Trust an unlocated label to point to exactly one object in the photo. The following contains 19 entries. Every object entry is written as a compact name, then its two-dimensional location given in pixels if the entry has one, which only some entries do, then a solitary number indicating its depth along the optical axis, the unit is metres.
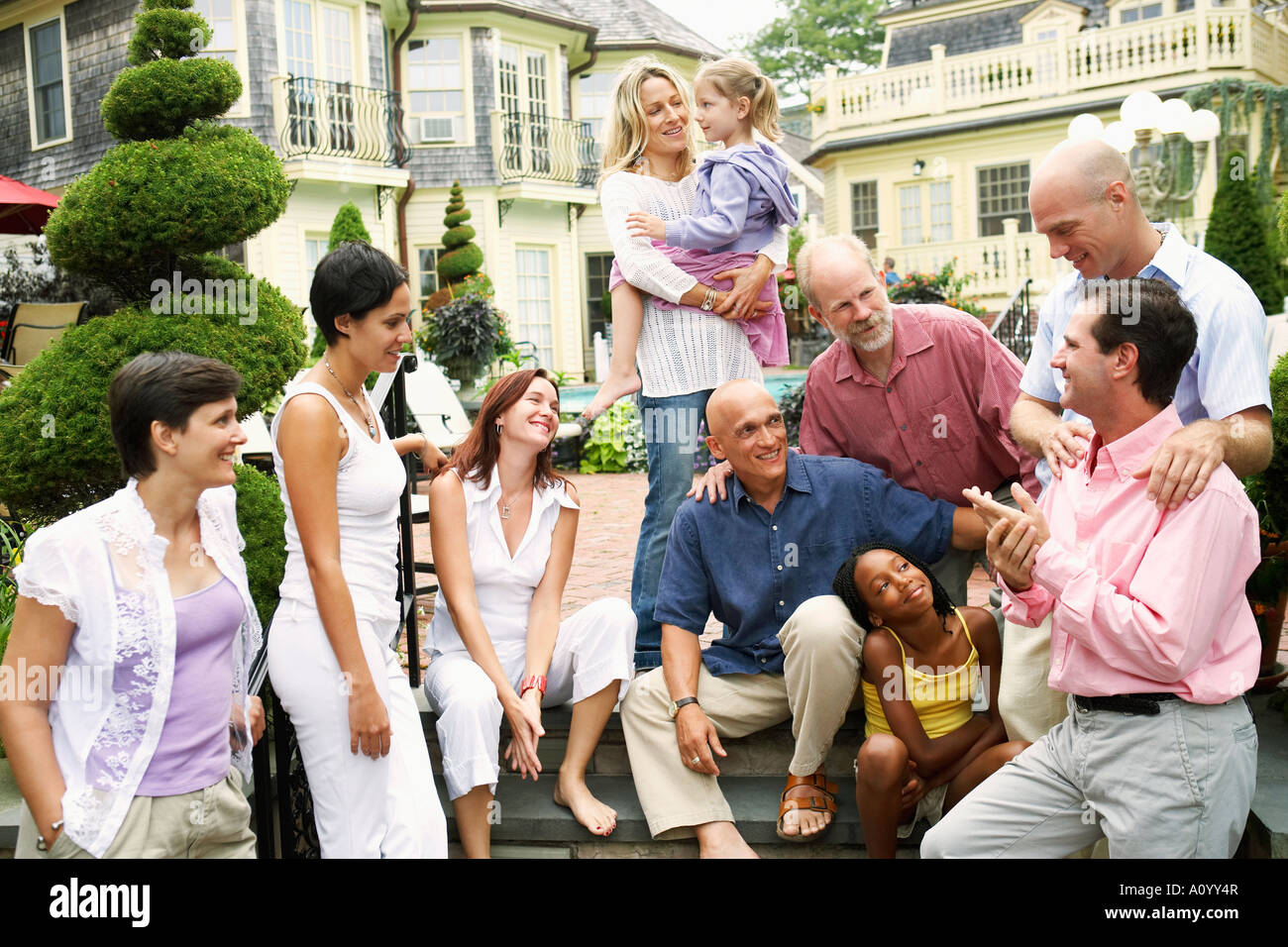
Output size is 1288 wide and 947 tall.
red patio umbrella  10.88
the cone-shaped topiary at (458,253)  16.48
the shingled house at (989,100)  18.77
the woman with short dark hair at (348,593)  2.78
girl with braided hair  3.05
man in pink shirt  2.42
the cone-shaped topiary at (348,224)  14.26
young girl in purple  3.70
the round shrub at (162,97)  4.51
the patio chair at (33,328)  10.97
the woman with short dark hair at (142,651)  2.34
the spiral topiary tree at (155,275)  4.11
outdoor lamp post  9.61
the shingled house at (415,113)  16.00
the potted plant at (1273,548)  3.29
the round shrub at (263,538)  4.04
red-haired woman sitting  3.13
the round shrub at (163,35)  4.75
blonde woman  3.76
